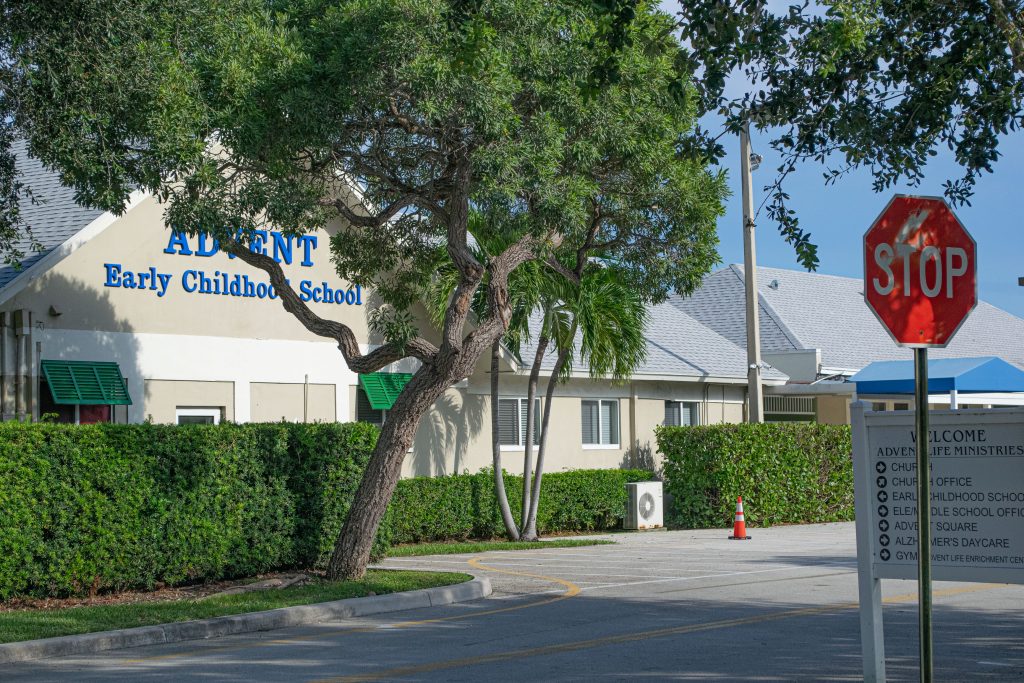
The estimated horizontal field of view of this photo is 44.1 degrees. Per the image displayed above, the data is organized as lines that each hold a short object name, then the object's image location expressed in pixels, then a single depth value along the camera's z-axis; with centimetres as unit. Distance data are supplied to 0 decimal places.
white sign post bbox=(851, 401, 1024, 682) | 765
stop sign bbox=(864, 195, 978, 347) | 763
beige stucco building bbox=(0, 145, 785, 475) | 1861
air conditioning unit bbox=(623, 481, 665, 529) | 2567
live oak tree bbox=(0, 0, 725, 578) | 1327
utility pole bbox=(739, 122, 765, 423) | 2498
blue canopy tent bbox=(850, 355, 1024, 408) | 2225
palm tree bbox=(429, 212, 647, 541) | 2206
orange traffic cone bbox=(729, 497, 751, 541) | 2316
